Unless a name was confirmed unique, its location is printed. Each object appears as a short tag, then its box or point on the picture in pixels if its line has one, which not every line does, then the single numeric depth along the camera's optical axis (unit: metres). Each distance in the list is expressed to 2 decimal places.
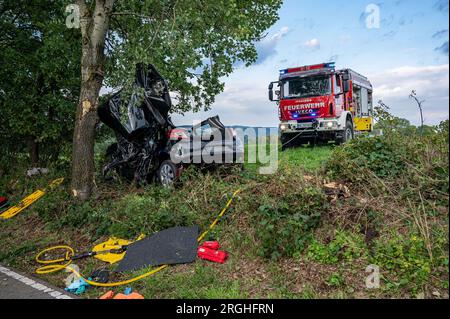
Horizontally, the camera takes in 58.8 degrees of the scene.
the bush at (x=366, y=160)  6.55
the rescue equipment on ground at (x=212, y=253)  5.83
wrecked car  8.54
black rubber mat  6.04
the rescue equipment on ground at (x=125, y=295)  4.68
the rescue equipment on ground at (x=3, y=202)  11.34
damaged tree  8.44
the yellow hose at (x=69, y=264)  5.58
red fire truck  15.03
